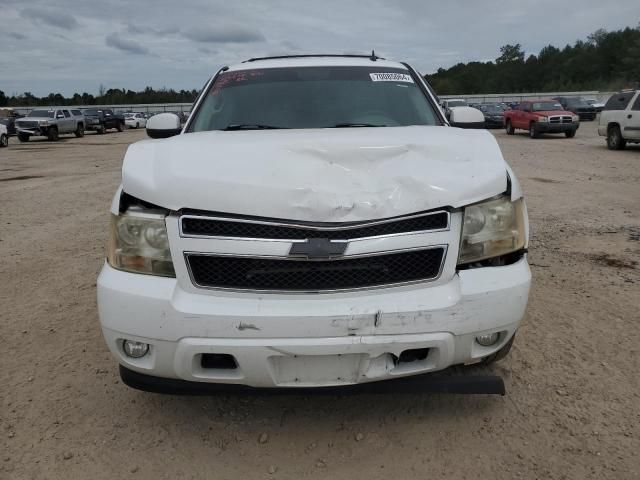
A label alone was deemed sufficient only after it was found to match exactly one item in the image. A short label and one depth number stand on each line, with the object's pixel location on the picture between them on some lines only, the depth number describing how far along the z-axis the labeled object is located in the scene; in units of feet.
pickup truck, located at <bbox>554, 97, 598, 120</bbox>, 119.75
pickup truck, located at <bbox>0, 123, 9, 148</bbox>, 82.89
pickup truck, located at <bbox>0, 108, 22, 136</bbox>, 102.76
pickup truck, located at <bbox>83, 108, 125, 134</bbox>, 121.60
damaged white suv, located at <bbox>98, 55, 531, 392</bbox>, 7.09
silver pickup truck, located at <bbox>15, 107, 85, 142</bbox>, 96.12
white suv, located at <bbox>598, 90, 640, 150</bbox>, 50.19
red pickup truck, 74.59
